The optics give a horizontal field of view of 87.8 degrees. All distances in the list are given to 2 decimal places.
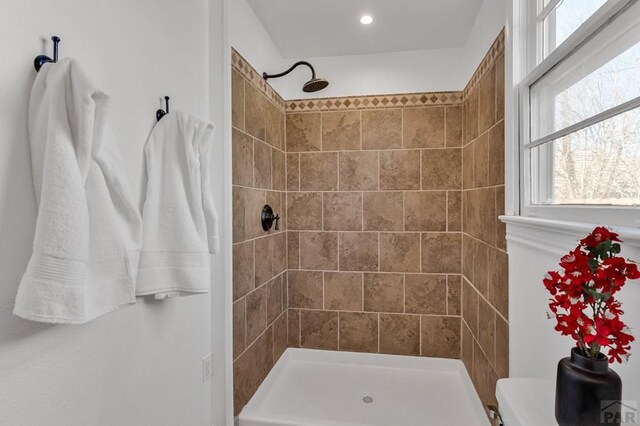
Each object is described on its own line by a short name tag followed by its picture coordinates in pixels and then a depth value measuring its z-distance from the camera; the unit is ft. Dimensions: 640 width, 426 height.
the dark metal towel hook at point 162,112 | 3.90
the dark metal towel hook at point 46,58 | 2.48
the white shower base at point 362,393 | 6.14
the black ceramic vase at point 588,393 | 1.98
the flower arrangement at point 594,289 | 1.96
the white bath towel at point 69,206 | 2.24
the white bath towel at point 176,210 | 3.47
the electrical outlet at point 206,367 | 4.83
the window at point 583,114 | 2.82
